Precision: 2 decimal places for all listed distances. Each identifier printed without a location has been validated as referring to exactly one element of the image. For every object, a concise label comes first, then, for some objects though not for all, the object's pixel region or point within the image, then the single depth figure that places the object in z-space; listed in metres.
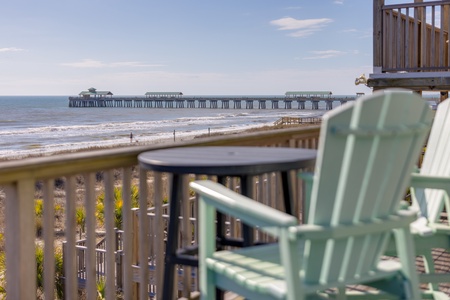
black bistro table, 2.19
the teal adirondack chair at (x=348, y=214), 1.69
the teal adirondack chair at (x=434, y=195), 2.41
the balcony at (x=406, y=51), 7.15
